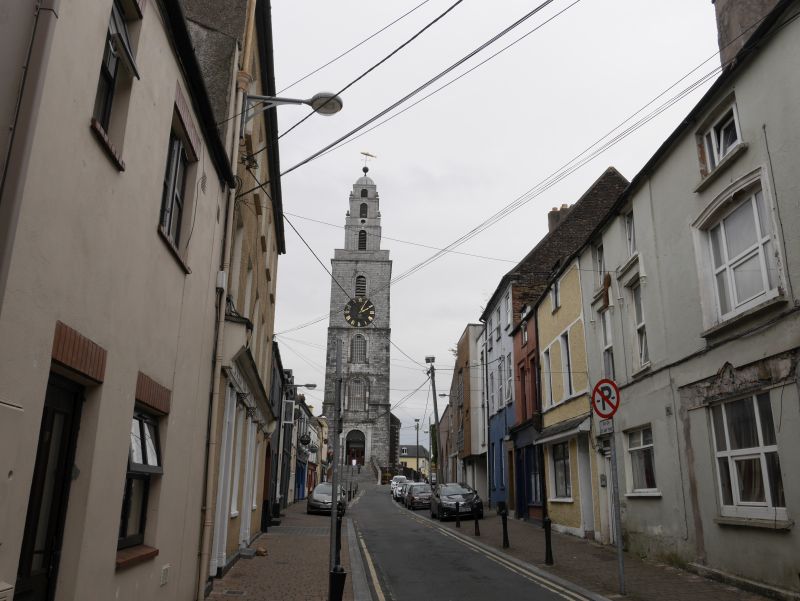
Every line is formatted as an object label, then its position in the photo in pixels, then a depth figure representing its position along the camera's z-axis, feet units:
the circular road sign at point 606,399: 31.71
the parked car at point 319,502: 91.71
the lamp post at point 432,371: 110.40
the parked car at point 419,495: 109.70
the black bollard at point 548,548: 40.16
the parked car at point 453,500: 79.82
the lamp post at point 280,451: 85.20
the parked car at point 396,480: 163.09
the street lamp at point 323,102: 29.43
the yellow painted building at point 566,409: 57.06
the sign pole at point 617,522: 29.84
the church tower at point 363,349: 242.17
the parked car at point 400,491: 132.87
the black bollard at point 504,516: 49.84
